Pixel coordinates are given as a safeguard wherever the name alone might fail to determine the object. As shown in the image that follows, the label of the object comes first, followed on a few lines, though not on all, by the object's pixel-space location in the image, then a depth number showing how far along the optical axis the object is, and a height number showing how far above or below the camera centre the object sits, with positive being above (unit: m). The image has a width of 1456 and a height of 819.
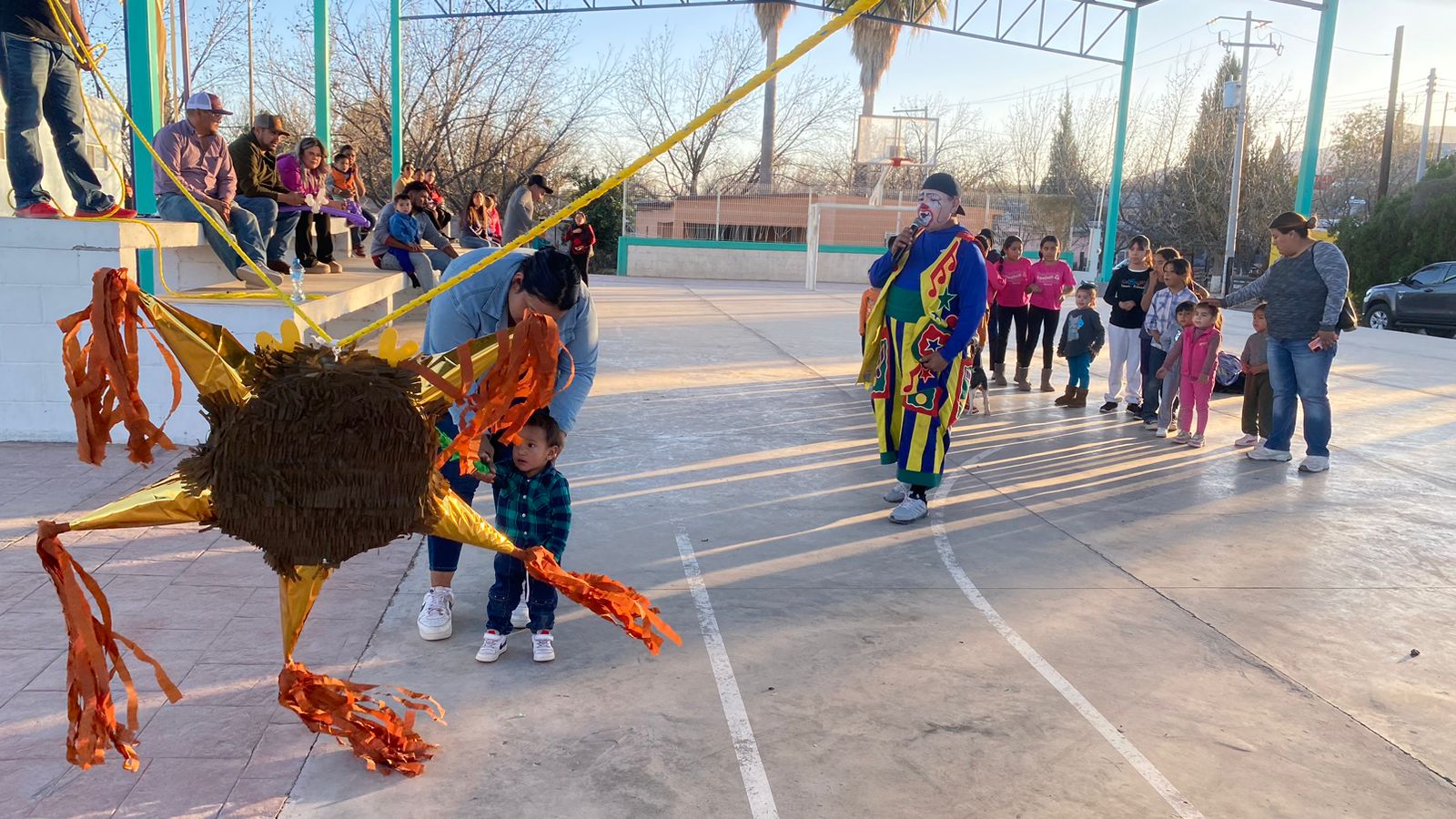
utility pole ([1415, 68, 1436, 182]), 49.96 +7.33
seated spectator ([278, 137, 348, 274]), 9.80 +0.34
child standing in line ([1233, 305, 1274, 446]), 7.89 -0.91
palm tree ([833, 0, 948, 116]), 36.41 +7.04
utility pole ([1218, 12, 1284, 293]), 26.35 +3.03
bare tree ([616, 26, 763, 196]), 40.72 +3.06
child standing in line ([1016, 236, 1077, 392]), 9.94 -0.29
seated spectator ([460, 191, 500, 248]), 14.70 +0.08
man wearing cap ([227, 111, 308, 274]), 8.33 +0.41
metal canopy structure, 7.28 +2.13
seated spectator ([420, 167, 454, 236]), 12.59 +0.24
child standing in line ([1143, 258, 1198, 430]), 8.34 -0.39
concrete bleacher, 6.44 -0.58
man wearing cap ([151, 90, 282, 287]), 7.11 +0.29
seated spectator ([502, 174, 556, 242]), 12.18 +0.33
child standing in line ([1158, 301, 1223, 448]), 7.96 -0.76
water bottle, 6.83 -0.37
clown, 5.66 -0.41
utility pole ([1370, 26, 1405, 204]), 32.91 +3.82
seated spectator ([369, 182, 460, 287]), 10.91 -0.16
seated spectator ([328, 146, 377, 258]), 12.61 +0.57
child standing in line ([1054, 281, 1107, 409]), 9.41 -0.76
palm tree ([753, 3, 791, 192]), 35.06 +6.27
